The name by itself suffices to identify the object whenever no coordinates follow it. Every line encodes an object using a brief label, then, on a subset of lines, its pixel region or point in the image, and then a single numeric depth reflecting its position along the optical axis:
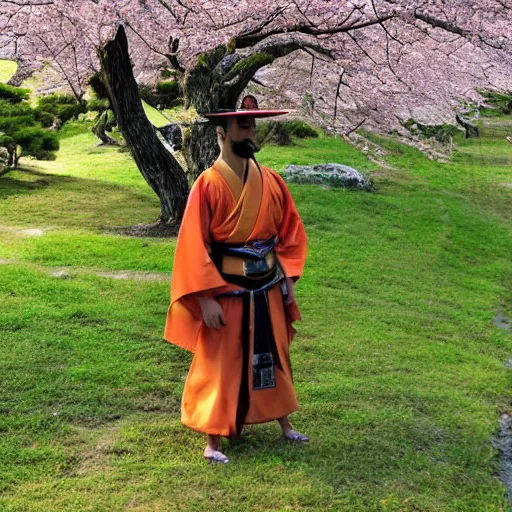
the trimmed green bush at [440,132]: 16.90
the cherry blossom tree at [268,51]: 7.83
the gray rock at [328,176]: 13.86
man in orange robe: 4.11
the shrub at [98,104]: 17.16
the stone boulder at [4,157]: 13.92
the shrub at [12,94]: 16.12
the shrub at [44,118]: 16.50
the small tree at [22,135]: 13.99
